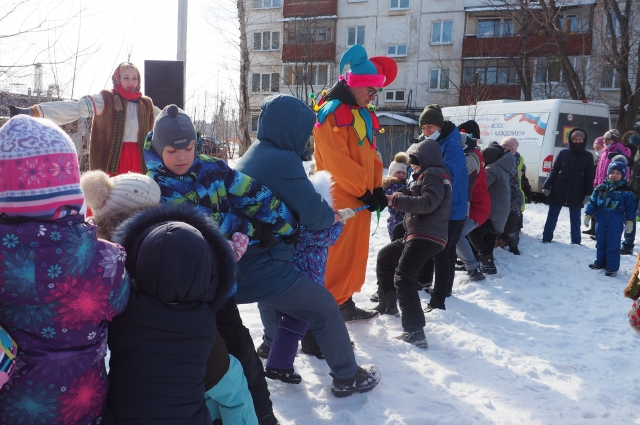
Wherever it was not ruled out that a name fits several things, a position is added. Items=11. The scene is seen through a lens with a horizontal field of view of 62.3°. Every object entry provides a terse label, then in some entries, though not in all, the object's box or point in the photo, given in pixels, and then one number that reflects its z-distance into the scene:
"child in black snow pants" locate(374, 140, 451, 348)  4.19
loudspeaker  5.95
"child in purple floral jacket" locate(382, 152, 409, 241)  5.64
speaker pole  8.14
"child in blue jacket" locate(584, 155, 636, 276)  7.21
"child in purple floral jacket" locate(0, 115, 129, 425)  1.55
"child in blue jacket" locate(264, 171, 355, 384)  3.31
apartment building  28.91
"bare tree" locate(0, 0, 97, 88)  5.08
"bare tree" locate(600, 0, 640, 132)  21.73
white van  15.66
